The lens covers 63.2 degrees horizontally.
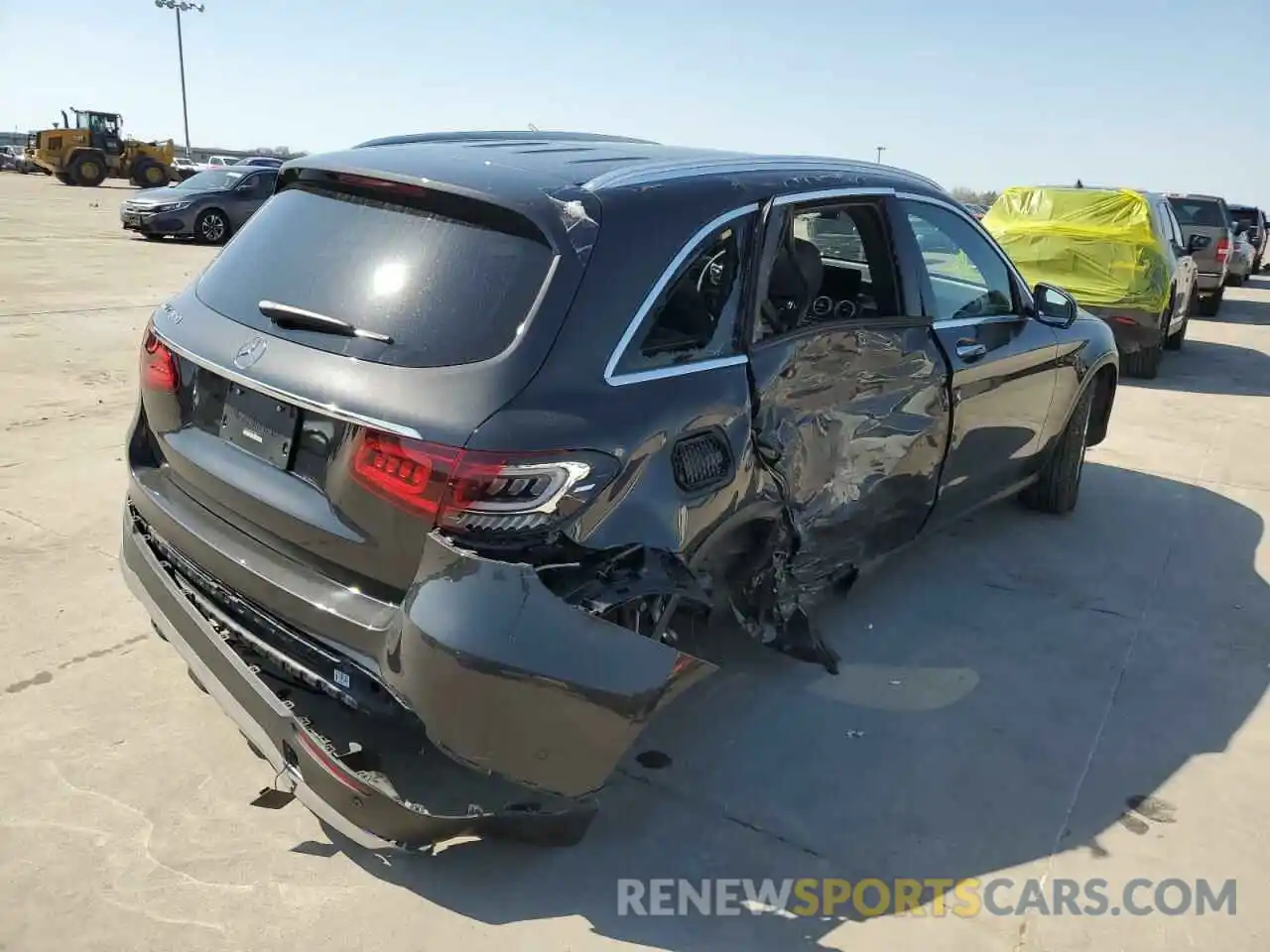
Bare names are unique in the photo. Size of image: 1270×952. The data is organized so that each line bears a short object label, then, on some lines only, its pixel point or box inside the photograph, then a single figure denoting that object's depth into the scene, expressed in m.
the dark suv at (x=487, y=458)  2.38
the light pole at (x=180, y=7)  60.78
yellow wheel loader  36.69
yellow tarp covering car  9.55
